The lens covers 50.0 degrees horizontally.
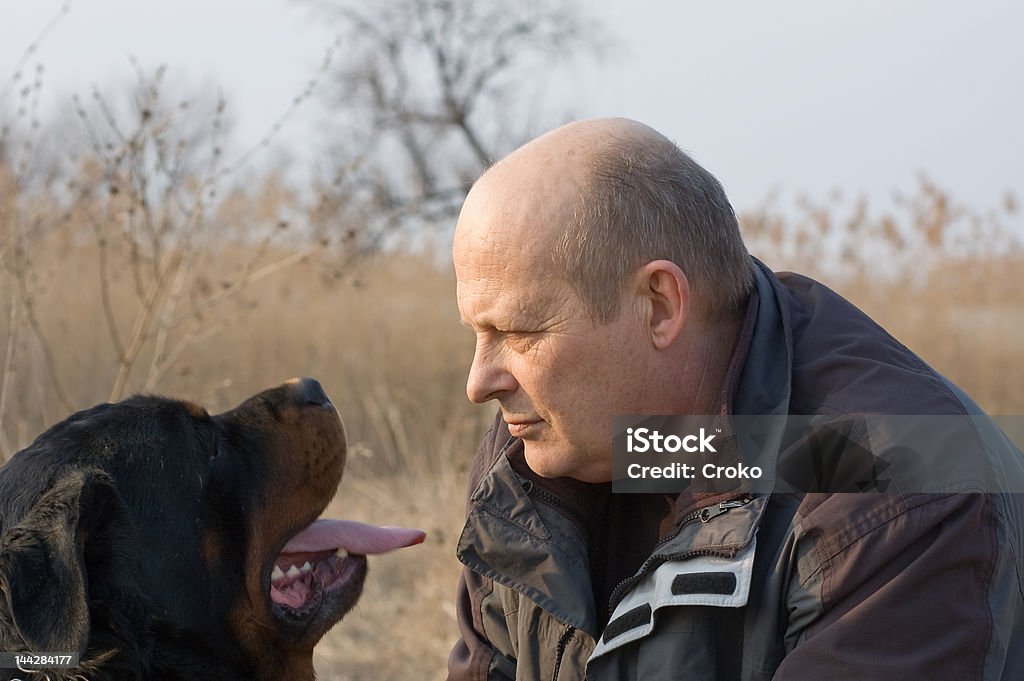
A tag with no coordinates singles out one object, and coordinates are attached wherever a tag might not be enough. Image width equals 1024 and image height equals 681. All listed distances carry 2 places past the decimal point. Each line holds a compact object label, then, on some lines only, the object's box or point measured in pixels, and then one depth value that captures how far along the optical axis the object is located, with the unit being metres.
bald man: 2.18
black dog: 2.39
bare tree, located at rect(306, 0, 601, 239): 9.46
